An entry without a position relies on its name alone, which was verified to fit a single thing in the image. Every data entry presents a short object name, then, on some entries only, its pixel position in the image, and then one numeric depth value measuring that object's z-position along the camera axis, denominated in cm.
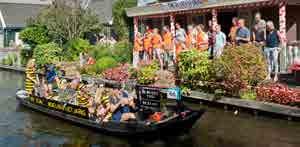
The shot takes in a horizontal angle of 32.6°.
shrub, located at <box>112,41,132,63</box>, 2641
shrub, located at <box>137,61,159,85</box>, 1997
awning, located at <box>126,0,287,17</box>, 1928
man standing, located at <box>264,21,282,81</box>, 1683
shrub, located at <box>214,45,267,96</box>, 1587
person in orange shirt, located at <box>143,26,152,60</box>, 2273
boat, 1288
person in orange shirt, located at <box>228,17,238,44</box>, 1858
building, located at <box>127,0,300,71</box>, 1809
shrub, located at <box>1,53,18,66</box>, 3638
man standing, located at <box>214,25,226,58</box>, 1842
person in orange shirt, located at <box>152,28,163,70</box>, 2180
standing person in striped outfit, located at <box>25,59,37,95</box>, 1948
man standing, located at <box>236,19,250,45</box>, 1773
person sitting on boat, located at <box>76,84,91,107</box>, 1567
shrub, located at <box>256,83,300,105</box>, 1458
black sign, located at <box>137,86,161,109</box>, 1433
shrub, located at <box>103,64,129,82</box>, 2212
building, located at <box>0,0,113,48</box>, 4438
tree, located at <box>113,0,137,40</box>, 3266
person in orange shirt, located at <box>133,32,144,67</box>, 2370
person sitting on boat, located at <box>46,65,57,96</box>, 1922
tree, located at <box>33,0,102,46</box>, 3183
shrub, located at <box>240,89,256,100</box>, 1605
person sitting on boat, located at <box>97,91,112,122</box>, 1403
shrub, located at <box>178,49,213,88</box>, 1753
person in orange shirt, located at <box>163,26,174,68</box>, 2180
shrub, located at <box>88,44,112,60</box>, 2686
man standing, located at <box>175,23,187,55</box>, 2148
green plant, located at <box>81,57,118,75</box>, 2450
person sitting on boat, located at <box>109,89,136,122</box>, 1339
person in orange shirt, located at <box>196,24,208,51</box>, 1993
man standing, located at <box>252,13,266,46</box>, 1762
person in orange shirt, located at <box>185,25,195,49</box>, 2061
